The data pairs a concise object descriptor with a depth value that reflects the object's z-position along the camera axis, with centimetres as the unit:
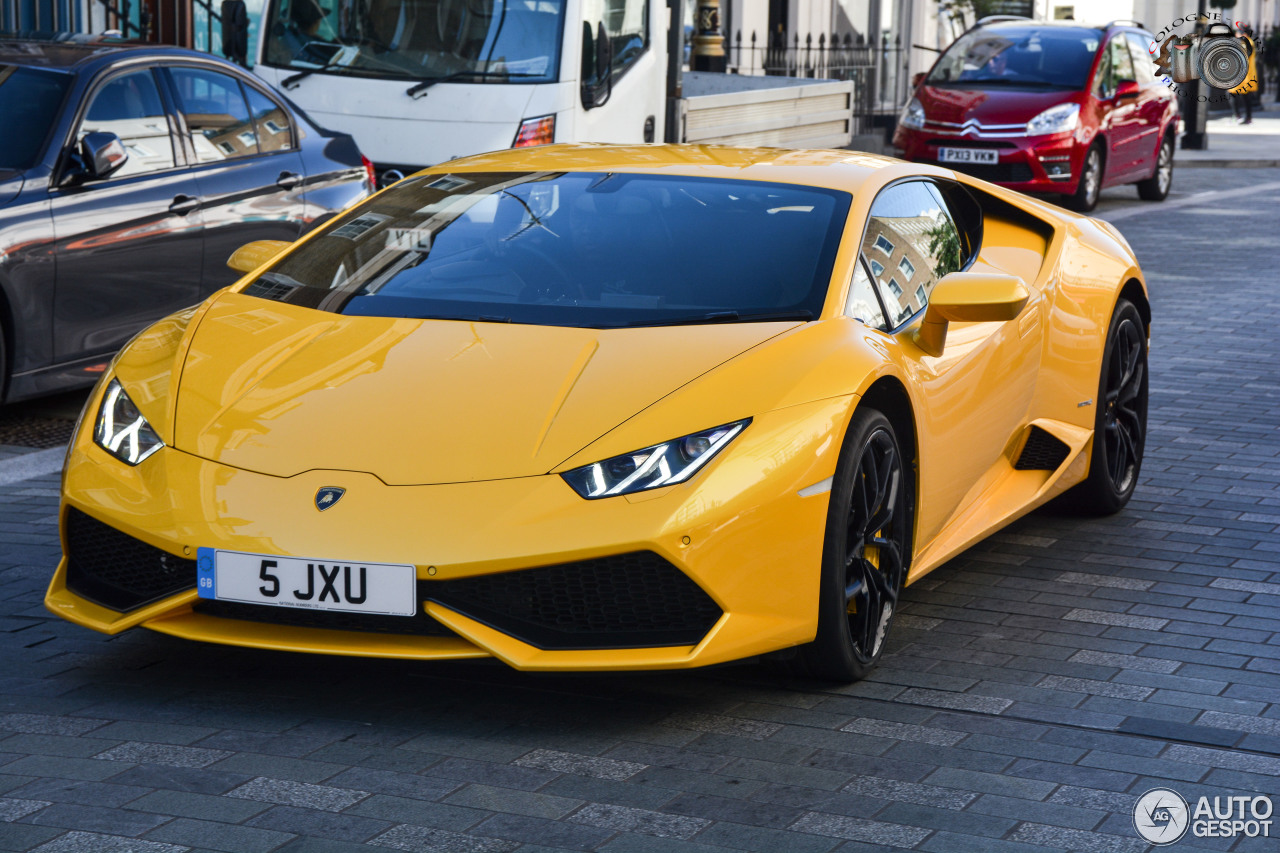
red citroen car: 1684
